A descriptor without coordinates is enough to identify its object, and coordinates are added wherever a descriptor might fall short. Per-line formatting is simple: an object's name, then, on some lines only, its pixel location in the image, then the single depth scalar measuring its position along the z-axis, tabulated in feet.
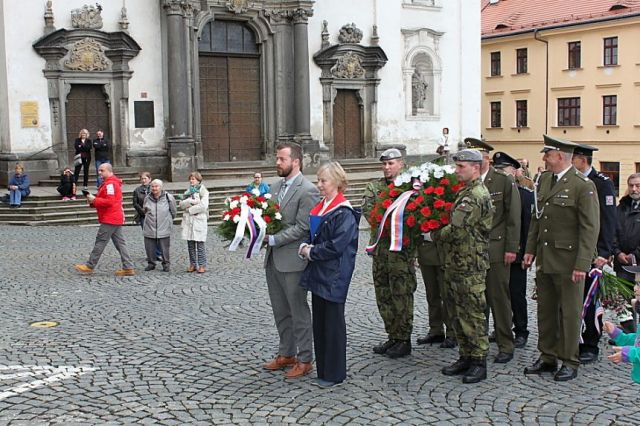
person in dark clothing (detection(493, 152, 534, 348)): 26.45
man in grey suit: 23.02
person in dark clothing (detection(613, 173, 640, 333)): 28.99
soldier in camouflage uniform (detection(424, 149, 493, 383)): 22.67
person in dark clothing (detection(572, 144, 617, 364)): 24.66
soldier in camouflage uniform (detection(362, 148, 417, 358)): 24.89
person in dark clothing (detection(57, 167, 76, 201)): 67.46
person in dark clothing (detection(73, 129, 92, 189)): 71.38
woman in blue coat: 22.09
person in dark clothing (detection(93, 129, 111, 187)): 71.92
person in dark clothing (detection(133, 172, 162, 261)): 46.73
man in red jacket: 40.86
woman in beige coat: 42.91
